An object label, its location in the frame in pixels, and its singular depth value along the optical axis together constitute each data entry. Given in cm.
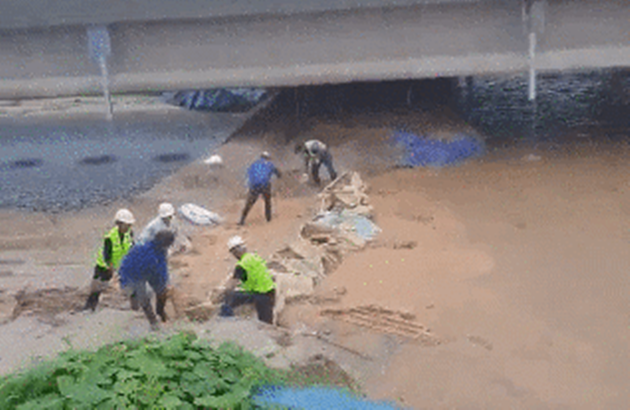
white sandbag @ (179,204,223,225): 1448
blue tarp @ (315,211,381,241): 1267
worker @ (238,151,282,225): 1404
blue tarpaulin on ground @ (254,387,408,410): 621
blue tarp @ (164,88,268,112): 2505
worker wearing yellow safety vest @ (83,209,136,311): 948
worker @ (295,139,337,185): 1583
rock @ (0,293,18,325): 990
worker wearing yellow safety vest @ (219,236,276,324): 892
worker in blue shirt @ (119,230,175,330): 881
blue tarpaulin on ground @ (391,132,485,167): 1784
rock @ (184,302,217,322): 941
